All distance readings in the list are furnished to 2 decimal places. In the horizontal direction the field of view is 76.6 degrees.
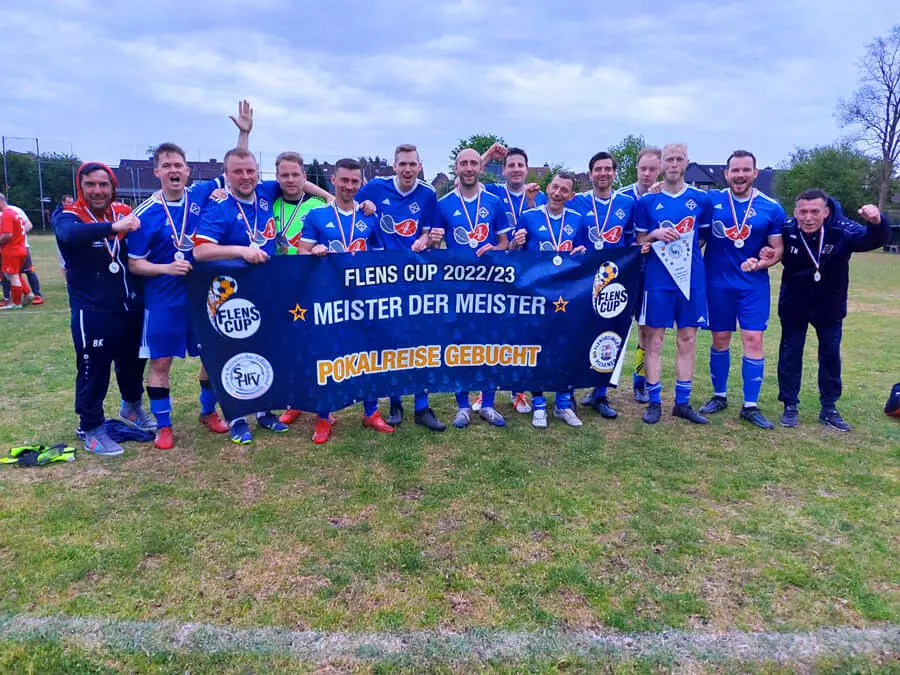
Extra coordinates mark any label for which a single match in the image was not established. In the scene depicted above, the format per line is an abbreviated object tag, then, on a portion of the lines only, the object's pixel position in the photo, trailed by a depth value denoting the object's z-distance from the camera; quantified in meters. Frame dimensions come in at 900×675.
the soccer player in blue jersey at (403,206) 4.99
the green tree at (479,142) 53.75
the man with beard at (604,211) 5.37
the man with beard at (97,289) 4.28
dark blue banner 4.48
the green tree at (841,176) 50.66
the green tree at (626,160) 53.73
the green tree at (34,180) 43.38
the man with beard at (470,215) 5.14
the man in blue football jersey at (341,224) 4.72
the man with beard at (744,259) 5.22
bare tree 44.59
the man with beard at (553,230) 5.20
